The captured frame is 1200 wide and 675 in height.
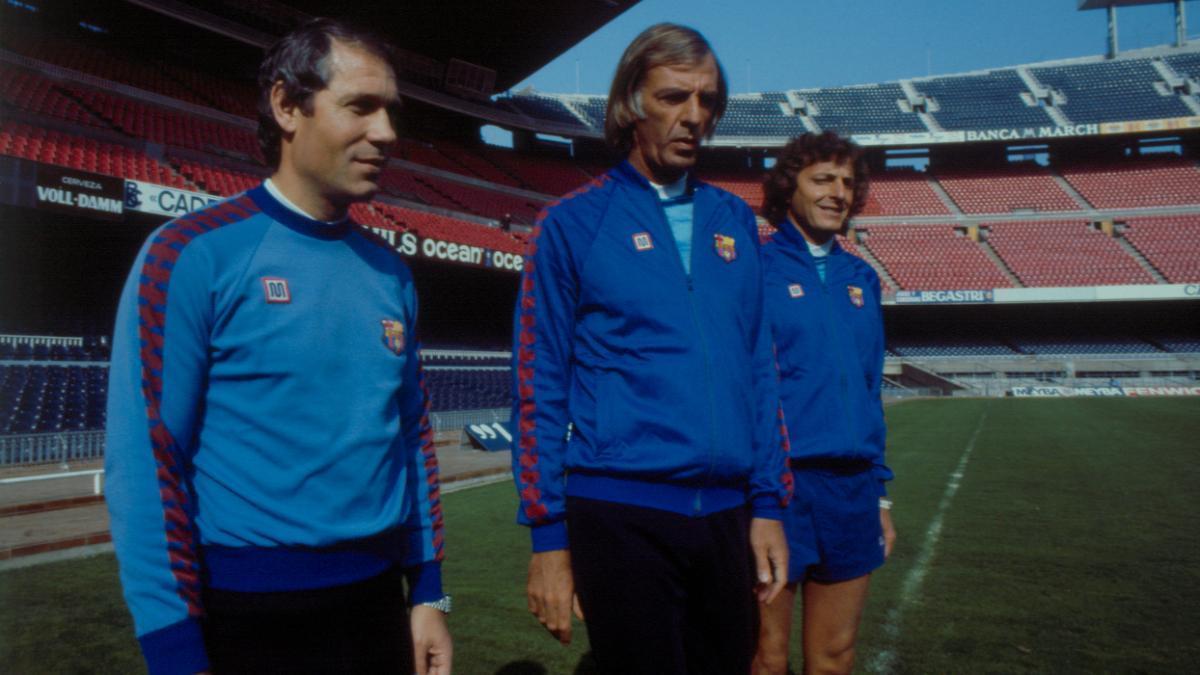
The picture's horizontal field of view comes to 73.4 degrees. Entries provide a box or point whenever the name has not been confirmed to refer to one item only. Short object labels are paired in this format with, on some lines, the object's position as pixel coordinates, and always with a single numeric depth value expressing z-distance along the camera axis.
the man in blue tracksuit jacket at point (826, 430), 2.76
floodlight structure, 45.91
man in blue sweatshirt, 1.42
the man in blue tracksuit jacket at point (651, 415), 1.84
